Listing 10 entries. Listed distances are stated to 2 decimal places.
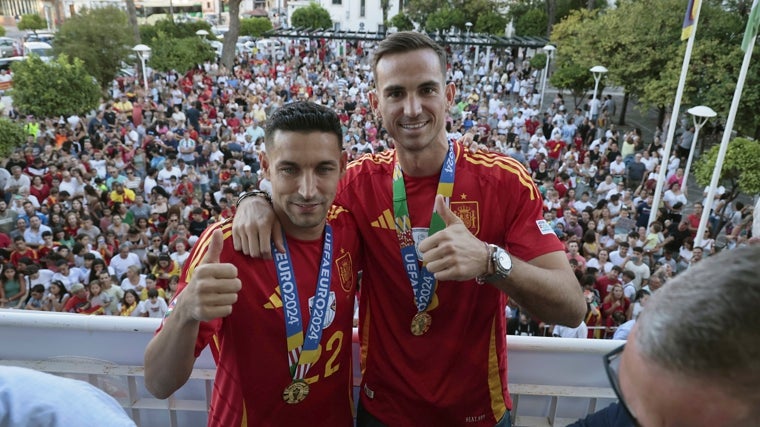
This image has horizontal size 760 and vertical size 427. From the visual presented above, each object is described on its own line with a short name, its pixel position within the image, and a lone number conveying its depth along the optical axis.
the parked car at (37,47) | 27.78
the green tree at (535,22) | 33.47
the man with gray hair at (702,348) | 0.88
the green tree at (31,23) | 49.88
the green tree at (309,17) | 43.00
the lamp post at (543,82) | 22.16
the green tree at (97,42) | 19.78
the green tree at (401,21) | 41.66
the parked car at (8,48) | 31.61
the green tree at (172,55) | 23.17
